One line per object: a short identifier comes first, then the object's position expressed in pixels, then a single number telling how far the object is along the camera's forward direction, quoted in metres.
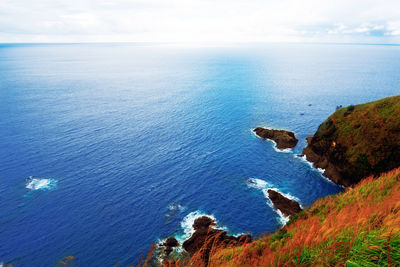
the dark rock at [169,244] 35.75
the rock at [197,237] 35.66
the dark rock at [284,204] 43.22
